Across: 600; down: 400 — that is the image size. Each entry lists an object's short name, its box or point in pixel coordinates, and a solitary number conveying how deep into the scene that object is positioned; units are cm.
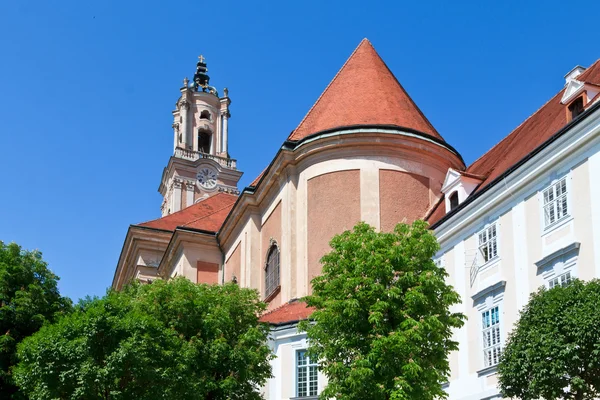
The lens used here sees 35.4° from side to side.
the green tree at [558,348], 1773
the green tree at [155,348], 2489
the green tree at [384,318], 2189
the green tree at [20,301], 3061
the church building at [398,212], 2422
